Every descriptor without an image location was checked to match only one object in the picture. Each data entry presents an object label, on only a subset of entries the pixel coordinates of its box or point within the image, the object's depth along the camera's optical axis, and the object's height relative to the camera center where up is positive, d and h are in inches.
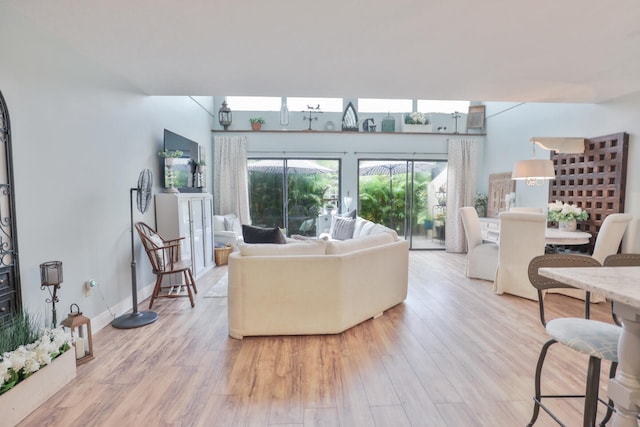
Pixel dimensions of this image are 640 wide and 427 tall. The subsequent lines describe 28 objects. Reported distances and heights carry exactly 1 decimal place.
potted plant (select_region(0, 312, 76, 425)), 70.4 -38.3
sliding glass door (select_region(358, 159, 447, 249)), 280.8 +4.7
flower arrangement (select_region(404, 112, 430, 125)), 276.1 +67.5
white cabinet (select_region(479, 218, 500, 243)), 208.7 -18.5
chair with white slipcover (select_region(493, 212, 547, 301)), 149.7 -22.3
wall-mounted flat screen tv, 175.3 +25.0
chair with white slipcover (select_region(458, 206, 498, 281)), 185.2 -29.2
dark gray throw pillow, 139.9 -14.6
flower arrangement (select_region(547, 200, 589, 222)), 166.9 -6.3
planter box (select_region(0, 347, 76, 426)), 69.6 -43.3
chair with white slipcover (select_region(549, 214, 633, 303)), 141.5 -14.7
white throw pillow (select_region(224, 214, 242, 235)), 245.9 -17.4
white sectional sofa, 111.8 -29.9
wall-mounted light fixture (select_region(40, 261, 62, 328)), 88.7 -20.6
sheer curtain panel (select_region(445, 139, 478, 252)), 273.6 +16.1
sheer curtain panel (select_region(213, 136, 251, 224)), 268.1 +18.9
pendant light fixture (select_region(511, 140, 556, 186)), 162.6 +15.4
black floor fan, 126.0 -35.2
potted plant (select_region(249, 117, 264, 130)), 269.3 +62.7
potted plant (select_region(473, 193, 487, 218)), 267.7 -2.8
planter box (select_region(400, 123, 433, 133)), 275.7 +59.9
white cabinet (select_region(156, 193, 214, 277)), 167.2 -12.1
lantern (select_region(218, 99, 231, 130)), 266.5 +68.5
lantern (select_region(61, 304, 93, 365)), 94.2 -40.1
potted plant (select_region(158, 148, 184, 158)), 166.9 +23.8
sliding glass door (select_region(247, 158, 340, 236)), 277.9 +8.8
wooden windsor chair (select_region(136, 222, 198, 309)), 139.6 -27.6
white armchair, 238.7 -22.0
